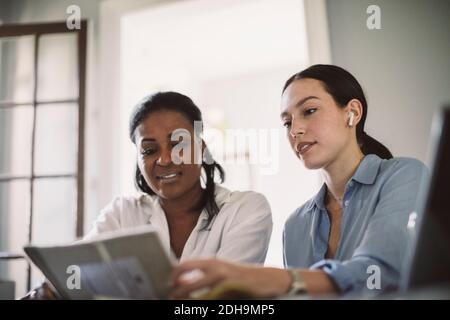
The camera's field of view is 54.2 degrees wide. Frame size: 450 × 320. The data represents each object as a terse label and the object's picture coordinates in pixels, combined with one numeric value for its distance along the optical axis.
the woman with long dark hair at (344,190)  0.78
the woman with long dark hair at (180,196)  1.16
